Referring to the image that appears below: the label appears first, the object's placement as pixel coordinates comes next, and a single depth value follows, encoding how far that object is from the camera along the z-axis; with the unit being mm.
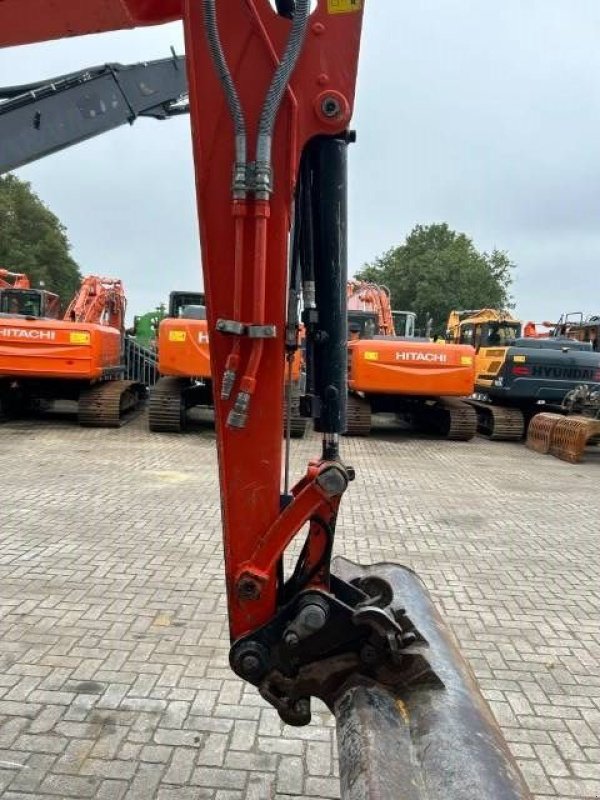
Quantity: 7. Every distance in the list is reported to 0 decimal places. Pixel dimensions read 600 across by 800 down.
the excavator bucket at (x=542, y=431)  11695
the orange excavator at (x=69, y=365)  11258
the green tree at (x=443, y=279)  42812
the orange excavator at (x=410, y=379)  11734
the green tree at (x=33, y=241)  43156
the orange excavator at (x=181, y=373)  11195
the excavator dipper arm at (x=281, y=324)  2176
